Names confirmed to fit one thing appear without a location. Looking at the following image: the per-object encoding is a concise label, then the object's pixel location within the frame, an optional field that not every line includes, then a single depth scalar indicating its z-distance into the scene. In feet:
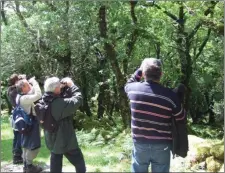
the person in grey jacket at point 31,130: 17.62
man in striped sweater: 12.47
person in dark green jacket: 14.70
